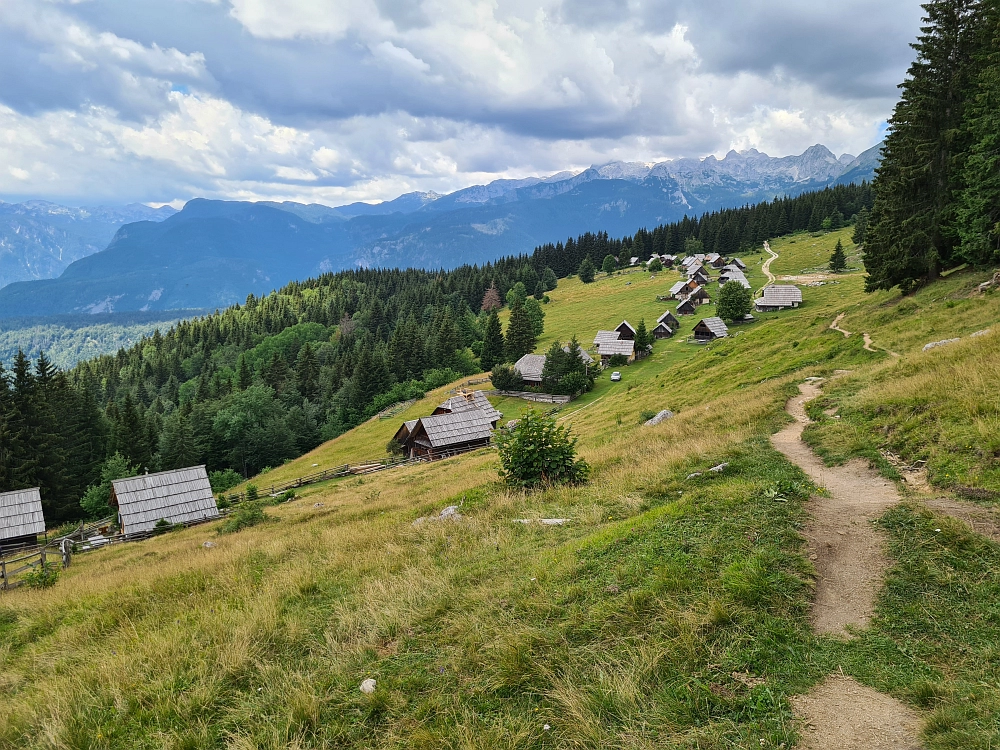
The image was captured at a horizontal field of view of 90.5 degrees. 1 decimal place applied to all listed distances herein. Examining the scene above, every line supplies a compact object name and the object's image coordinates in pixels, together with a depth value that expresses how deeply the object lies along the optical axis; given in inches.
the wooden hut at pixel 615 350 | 2918.3
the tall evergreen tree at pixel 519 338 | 3582.7
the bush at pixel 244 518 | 1061.1
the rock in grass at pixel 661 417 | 1091.8
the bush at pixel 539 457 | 625.6
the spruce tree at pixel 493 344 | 3703.2
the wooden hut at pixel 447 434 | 2047.2
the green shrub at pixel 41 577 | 695.7
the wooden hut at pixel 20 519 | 1317.7
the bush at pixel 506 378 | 2918.3
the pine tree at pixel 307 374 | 4190.5
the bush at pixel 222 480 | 2303.2
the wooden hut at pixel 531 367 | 2883.9
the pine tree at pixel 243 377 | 4240.2
